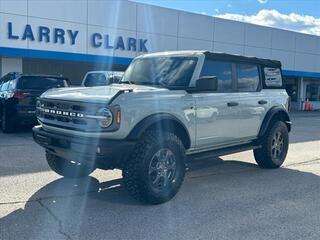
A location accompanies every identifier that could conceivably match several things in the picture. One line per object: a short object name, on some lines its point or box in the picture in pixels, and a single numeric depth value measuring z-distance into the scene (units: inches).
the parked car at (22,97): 325.6
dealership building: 585.1
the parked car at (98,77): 381.2
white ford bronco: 140.9
